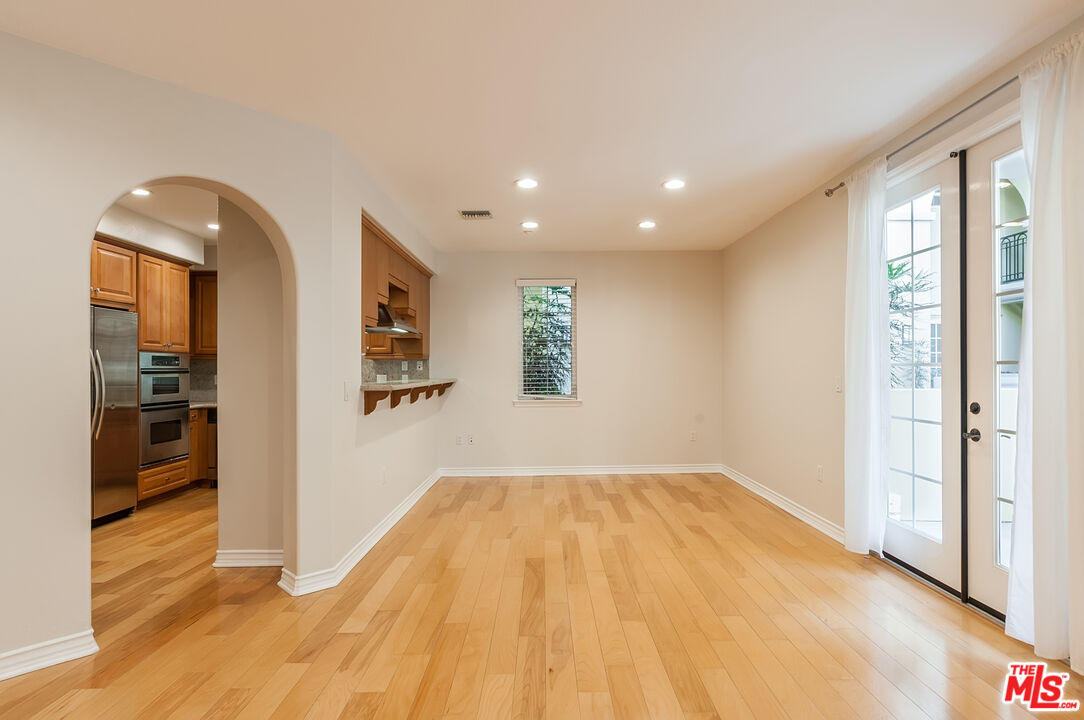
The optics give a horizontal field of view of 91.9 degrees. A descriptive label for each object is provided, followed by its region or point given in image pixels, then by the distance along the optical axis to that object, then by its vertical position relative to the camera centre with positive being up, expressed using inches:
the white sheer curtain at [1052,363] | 80.7 -0.5
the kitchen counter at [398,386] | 137.5 -7.4
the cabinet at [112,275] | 167.6 +28.3
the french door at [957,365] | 99.7 -1.0
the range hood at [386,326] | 161.3 +11.3
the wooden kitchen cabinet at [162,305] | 189.6 +20.9
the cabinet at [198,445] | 216.5 -35.5
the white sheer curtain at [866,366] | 129.0 -1.5
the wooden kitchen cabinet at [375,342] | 155.9 +6.2
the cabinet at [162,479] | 187.6 -45.0
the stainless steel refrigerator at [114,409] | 161.5 -16.0
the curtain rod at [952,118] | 96.1 +50.4
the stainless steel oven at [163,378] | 190.1 -7.0
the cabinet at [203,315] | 221.8 +19.1
